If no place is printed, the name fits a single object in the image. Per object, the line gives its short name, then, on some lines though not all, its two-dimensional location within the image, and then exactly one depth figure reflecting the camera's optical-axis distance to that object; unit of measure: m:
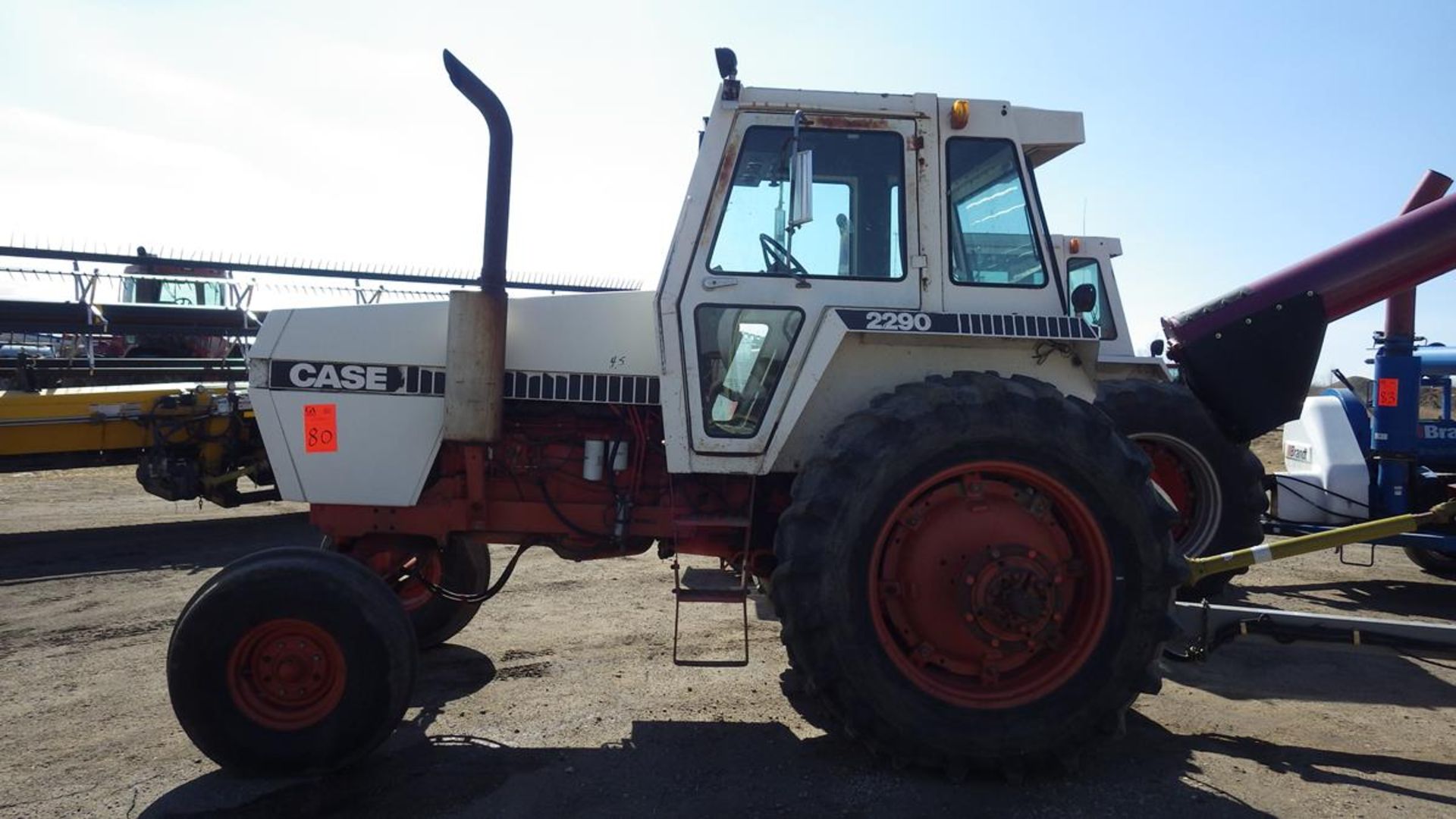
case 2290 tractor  3.40
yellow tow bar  3.95
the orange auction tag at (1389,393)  7.02
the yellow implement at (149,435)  8.24
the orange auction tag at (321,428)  3.98
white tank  7.07
